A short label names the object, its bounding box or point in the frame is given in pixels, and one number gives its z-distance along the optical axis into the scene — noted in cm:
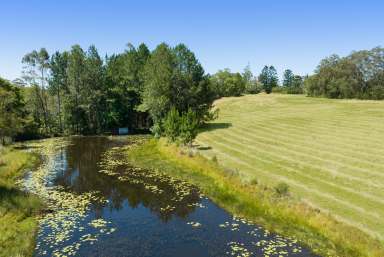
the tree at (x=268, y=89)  17862
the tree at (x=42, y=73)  9125
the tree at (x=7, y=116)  5541
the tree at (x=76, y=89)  9044
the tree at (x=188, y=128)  5222
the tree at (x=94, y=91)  9094
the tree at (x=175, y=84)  7256
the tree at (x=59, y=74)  9588
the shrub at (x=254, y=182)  3230
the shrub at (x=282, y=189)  2885
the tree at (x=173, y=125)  5428
